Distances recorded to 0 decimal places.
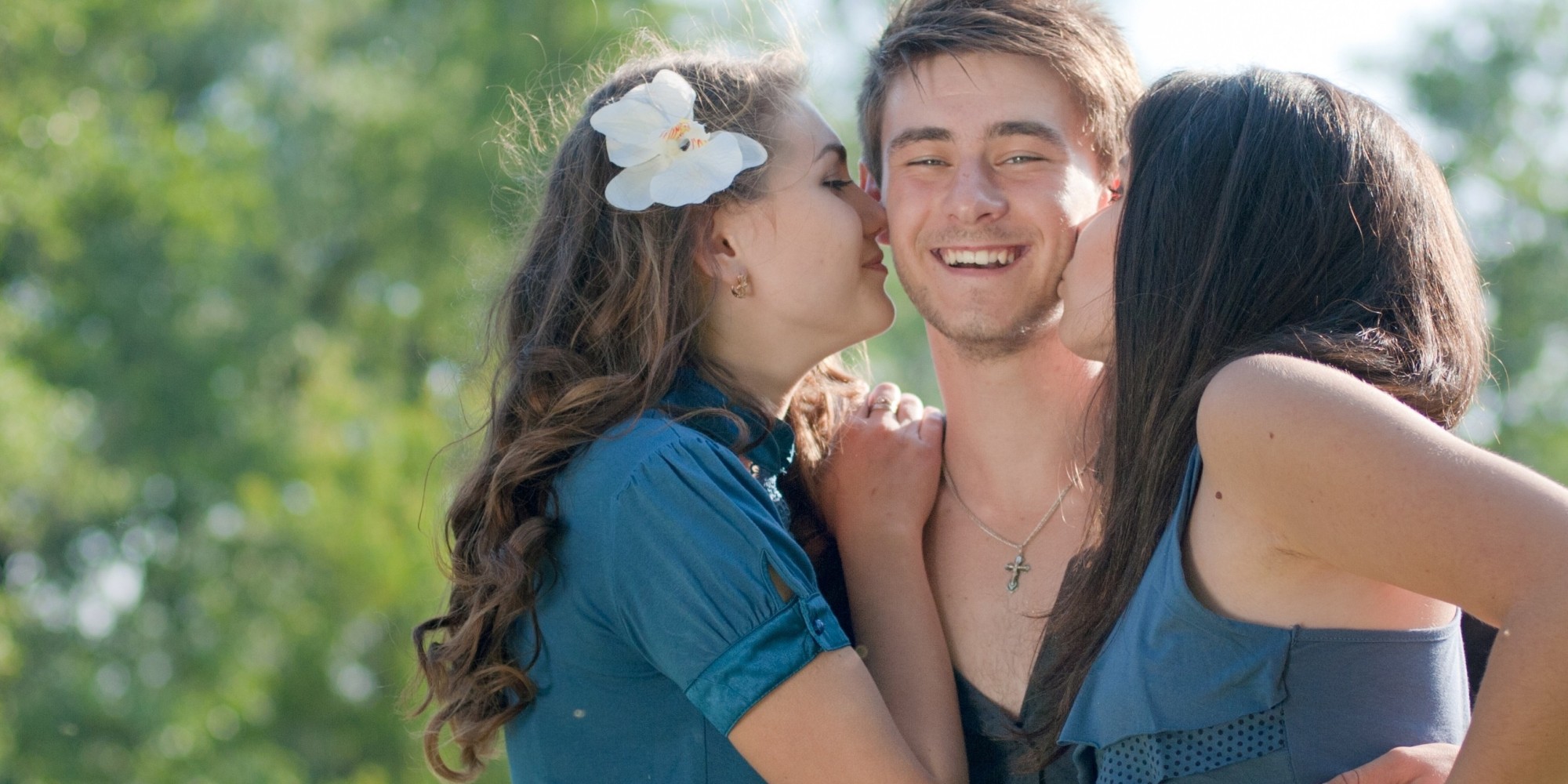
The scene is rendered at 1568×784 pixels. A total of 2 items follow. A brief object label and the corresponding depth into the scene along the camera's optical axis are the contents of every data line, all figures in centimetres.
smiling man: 298
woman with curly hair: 222
